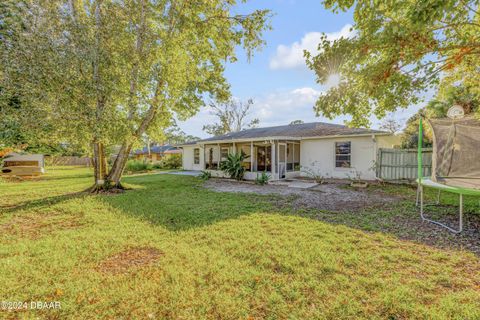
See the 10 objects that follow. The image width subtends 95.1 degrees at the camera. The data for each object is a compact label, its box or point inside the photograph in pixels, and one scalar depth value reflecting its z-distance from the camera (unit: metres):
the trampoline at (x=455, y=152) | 5.52
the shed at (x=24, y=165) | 17.69
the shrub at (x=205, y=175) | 14.39
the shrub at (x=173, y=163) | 24.83
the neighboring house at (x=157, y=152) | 36.44
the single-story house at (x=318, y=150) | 11.58
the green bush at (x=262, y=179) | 11.69
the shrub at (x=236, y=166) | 13.22
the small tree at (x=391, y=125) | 24.58
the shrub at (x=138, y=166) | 21.68
